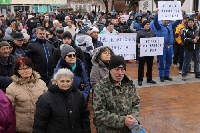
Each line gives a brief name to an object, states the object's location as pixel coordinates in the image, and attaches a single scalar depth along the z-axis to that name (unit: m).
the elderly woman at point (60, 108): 3.23
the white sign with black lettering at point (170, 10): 8.20
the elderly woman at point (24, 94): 3.64
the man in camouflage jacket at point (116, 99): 3.19
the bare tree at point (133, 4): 38.58
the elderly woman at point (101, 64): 4.44
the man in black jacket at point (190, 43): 8.11
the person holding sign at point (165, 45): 8.14
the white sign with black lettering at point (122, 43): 7.30
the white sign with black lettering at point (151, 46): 7.87
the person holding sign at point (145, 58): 7.86
